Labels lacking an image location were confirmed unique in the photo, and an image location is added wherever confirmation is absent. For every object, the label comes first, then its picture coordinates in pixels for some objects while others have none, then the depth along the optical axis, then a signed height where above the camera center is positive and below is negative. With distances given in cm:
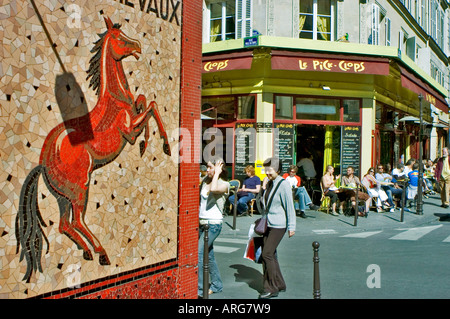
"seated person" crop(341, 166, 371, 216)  1506 -90
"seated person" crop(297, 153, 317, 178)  1734 -31
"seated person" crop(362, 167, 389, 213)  1611 -106
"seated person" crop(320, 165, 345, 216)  1537 -104
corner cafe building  1634 +216
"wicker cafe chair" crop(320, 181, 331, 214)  1559 -150
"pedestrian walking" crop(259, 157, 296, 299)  676 -99
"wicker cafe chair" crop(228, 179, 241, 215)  1519 -88
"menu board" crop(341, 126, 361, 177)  1758 +36
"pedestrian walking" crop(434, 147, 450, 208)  1727 -62
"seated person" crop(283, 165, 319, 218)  1472 -109
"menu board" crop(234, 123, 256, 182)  1686 +32
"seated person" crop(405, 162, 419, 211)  1773 -93
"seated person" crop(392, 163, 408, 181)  1905 -60
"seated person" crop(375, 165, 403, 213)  1644 -97
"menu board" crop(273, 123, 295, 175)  1680 +50
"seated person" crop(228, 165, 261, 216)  1466 -104
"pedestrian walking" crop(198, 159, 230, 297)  654 -71
